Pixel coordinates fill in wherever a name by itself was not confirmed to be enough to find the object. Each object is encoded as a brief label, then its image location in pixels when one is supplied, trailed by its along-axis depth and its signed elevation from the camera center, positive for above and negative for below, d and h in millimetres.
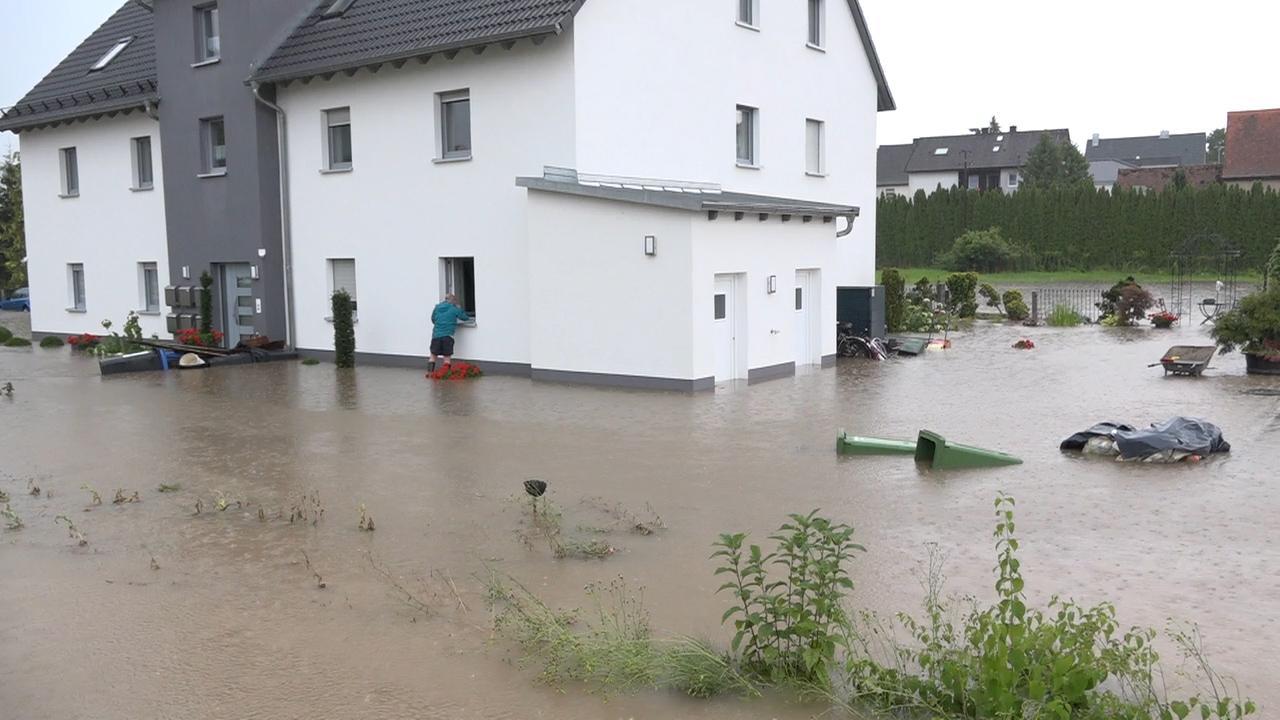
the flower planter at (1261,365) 19016 -1643
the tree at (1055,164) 73000 +6961
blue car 45144 -499
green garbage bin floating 11539 -1870
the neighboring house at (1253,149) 63875 +6888
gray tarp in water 11836 -1784
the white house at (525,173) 18547 +2139
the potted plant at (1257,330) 18797 -1042
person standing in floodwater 20266 -767
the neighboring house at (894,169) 89438 +8463
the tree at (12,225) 45906 +2706
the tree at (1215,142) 122500 +15255
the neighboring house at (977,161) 83750 +8425
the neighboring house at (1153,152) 96312 +10522
